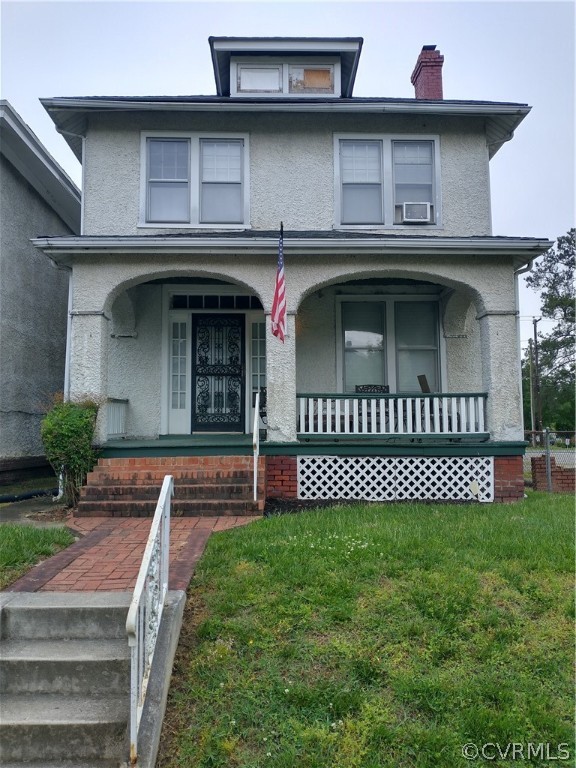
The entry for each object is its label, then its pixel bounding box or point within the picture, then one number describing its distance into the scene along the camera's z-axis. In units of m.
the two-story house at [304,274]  7.92
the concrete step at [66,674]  3.15
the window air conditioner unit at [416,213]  9.16
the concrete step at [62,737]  2.82
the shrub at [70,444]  7.12
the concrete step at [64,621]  3.51
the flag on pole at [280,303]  7.16
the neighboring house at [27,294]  9.30
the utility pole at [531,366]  36.47
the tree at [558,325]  35.00
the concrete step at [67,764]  2.75
